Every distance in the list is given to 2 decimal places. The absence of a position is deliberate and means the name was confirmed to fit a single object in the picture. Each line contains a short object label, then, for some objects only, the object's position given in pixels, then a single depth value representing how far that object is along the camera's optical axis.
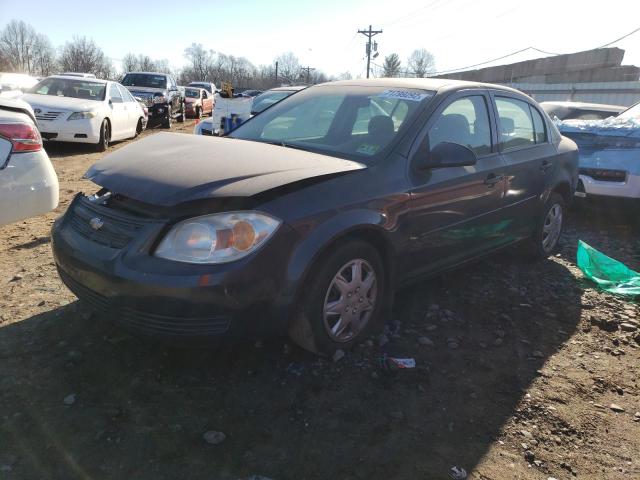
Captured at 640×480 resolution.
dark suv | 17.16
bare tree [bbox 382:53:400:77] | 67.34
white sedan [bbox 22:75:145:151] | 9.99
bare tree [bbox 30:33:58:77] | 79.81
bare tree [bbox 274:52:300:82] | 93.14
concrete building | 20.72
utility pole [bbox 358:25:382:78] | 54.89
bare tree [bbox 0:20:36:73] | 79.50
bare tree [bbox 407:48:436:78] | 70.88
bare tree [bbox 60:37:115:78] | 68.56
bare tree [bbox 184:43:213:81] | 95.38
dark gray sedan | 2.48
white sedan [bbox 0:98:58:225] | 3.61
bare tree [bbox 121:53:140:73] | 86.81
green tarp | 4.50
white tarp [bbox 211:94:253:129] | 9.70
